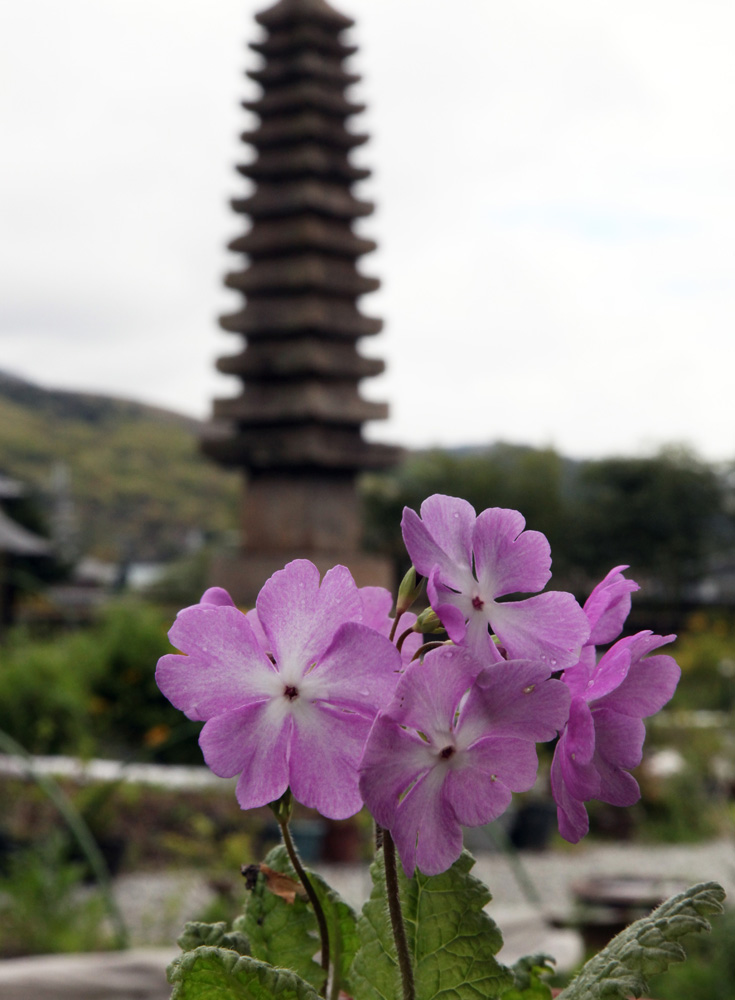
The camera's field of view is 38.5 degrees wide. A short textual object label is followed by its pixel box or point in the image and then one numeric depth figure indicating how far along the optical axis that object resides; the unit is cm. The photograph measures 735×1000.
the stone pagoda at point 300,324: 539
